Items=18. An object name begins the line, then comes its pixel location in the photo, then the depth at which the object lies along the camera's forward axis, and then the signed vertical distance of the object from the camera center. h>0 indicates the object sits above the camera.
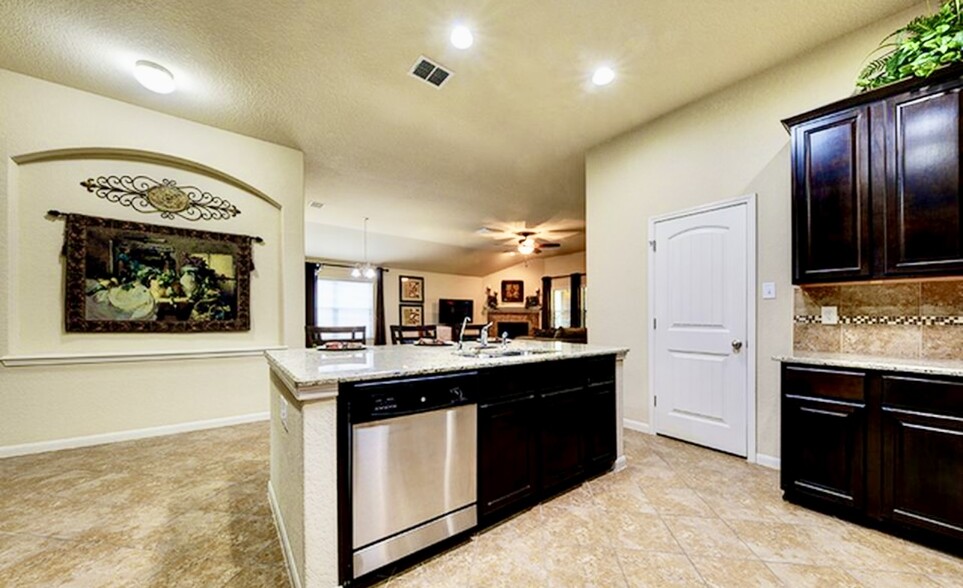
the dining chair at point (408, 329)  4.13 -0.42
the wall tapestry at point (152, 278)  3.29 +0.17
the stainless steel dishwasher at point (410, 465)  1.59 -0.77
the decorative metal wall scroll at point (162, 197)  3.42 +0.93
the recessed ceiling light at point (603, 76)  2.94 +1.70
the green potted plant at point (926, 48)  1.96 +1.29
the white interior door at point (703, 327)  3.05 -0.29
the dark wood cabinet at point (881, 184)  1.97 +0.61
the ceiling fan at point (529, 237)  7.42 +1.27
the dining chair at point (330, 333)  3.29 -0.33
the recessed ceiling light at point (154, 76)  2.75 +1.60
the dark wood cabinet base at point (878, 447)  1.79 -0.80
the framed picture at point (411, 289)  10.67 +0.15
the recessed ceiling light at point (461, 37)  2.52 +1.72
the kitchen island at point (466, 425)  1.48 -0.66
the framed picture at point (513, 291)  11.73 +0.09
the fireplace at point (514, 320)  11.41 -0.80
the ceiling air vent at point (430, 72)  2.86 +1.71
